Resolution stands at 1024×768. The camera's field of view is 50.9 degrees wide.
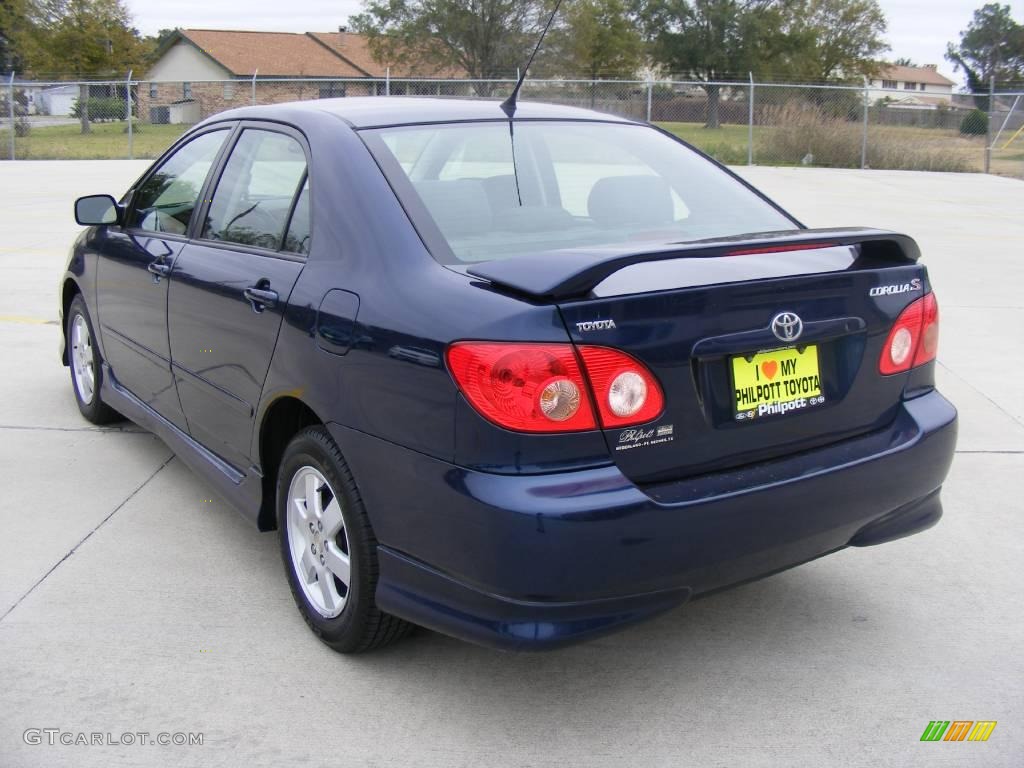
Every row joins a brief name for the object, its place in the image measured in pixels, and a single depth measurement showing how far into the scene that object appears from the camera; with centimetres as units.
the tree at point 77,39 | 4756
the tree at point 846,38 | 6694
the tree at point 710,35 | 5825
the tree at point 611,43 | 5478
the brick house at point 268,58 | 6303
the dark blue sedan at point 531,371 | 257
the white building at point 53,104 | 4284
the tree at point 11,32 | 4922
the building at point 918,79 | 10550
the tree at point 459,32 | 4706
